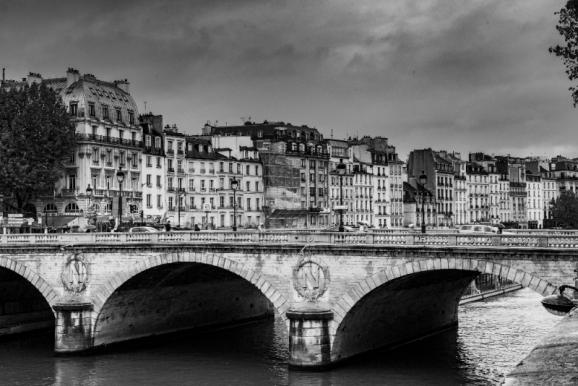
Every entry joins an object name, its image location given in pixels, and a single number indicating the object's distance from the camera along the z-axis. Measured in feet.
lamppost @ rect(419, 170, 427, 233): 148.56
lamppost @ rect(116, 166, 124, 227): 179.17
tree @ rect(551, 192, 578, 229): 441.81
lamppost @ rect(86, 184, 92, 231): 239.67
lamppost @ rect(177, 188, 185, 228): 324.86
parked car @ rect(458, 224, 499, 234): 197.90
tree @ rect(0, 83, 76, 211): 253.03
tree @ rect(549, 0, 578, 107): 117.80
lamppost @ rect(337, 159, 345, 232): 151.84
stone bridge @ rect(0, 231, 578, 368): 130.52
